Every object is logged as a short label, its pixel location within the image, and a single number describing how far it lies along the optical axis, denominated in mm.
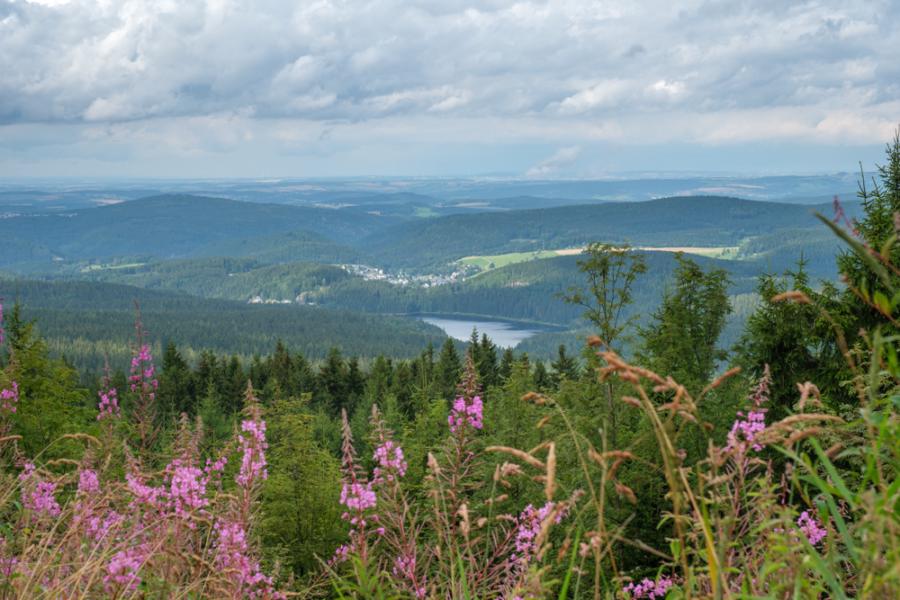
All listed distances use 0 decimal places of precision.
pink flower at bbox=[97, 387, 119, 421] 12230
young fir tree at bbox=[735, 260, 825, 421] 20906
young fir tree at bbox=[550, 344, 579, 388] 59525
